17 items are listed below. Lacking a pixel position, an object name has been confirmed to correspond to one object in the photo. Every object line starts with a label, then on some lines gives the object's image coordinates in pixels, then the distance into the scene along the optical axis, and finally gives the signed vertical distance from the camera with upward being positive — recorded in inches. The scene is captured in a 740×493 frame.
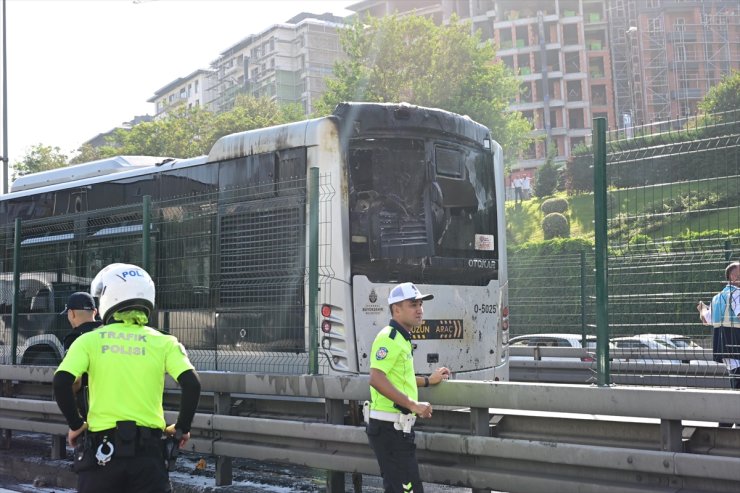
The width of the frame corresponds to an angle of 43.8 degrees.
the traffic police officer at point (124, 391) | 184.9 -17.1
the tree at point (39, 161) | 2197.3 +360.8
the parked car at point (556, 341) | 630.5 -30.0
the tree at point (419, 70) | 1637.6 +417.1
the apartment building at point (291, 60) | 4274.1 +1164.6
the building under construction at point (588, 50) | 3272.6 +933.6
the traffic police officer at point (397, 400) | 227.8 -24.2
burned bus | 350.9 +26.9
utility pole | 1182.3 +242.9
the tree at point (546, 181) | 2422.5 +317.8
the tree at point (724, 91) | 2130.3 +503.7
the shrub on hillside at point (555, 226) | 1807.1 +147.5
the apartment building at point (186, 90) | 4830.2 +1198.1
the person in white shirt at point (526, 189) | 2642.7 +323.0
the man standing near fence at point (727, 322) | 252.2 -7.1
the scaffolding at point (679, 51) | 3211.1 +879.9
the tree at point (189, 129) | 2055.9 +401.3
